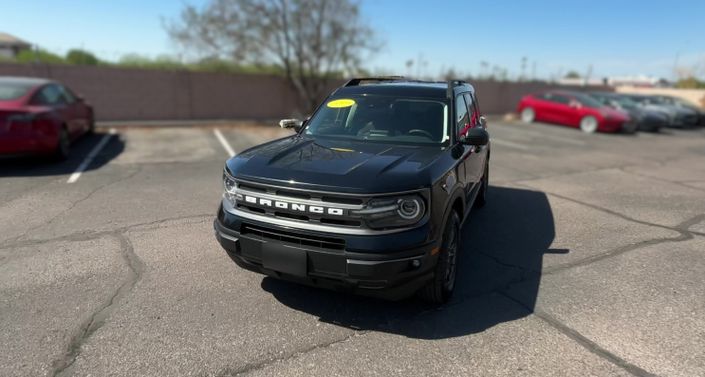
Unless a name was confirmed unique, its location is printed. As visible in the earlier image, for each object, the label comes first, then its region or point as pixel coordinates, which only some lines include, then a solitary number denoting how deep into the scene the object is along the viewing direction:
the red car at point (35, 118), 6.97
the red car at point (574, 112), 16.91
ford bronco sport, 2.82
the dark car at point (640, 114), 18.08
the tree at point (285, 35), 16.27
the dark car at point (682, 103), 21.67
